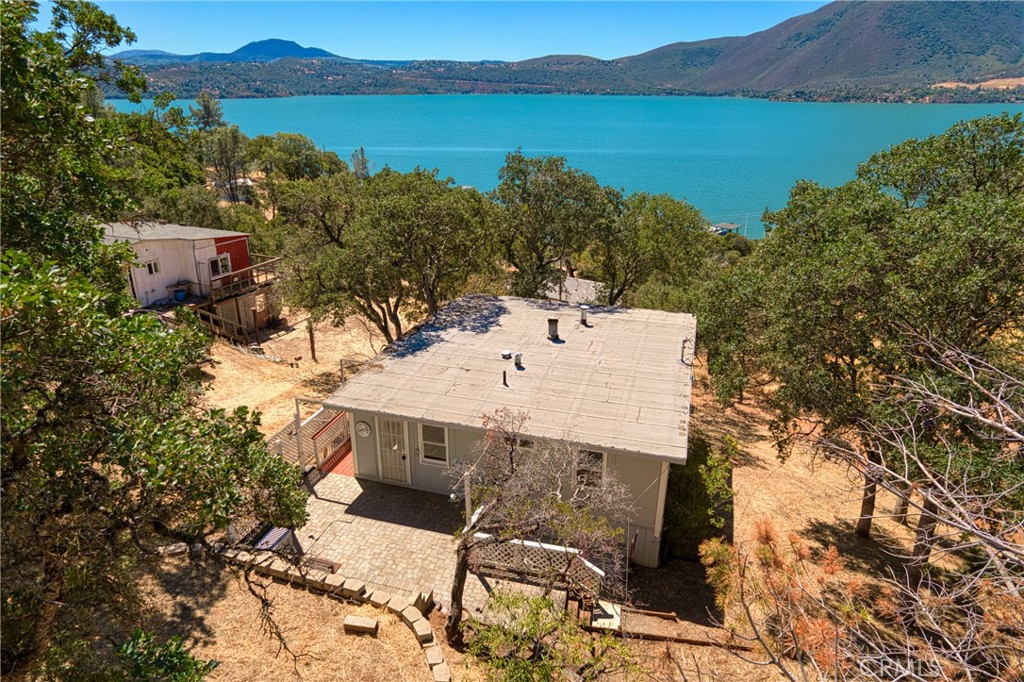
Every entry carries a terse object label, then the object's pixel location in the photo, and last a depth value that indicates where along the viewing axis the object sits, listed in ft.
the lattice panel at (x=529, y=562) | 35.81
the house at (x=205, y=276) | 86.99
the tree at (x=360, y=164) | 216.80
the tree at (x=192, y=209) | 118.83
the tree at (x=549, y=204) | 76.28
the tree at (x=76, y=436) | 16.87
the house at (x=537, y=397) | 39.55
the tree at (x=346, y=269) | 67.77
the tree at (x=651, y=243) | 83.82
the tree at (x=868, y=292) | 36.01
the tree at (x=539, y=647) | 26.21
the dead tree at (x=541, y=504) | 28.53
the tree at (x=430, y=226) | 66.85
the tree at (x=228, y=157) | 194.29
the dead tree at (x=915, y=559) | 17.42
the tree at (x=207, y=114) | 266.57
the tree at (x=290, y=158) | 208.95
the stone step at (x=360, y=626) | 30.76
